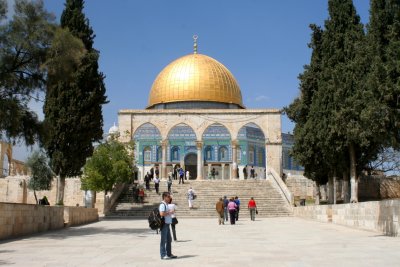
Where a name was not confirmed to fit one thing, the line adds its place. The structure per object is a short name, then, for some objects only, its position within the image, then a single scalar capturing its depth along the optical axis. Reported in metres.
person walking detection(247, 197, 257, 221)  19.89
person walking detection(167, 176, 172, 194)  26.00
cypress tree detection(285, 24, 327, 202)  20.63
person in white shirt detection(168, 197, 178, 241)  10.73
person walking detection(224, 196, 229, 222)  19.87
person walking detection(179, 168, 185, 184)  28.67
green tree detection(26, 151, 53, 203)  27.80
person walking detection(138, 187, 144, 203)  24.98
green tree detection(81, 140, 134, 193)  24.11
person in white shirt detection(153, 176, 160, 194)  26.32
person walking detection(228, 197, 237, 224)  17.62
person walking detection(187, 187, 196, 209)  23.19
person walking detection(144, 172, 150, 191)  27.40
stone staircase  23.30
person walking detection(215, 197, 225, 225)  17.80
